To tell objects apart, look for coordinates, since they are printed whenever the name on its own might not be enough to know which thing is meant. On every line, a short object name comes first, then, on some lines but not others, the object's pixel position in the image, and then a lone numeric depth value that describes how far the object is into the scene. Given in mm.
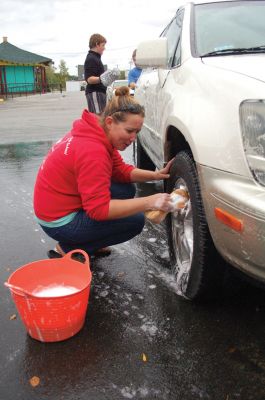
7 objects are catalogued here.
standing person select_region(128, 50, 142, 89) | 6955
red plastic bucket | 1950
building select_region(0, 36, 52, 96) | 34531
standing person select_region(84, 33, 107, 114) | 6148
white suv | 1656
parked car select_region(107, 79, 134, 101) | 16022
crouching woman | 2207
